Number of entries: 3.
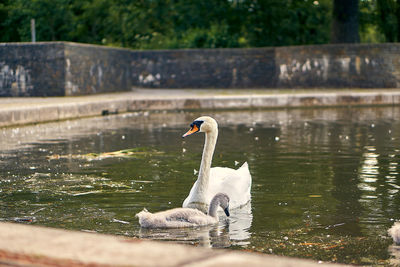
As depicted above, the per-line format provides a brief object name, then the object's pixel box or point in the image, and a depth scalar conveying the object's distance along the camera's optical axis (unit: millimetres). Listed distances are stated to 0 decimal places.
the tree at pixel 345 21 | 46648
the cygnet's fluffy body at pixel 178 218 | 9900
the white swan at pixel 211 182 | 10859
